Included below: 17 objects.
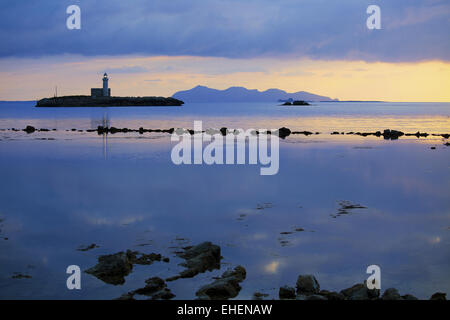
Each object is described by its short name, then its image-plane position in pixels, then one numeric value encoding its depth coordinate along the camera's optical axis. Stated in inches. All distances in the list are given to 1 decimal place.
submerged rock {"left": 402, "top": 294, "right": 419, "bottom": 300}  345.7
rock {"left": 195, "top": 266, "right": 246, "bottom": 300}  362.0
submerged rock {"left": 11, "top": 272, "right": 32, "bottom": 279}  399.5
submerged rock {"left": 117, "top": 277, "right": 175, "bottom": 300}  358.0
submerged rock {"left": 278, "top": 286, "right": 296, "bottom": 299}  362.3
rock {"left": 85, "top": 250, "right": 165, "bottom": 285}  396.5
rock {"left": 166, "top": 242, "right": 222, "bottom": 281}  406.0
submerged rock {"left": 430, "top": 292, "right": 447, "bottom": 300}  353.1
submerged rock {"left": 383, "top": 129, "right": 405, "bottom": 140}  2046.3
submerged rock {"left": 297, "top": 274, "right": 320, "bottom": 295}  368.8
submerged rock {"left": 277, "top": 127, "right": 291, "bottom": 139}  2142.0
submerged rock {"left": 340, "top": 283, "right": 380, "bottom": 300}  350.9
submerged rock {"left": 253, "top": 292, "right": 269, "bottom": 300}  363.3
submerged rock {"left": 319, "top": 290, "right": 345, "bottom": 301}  347.6
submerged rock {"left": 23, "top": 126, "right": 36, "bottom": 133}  2445.9
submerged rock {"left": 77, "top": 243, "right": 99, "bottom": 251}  478.9
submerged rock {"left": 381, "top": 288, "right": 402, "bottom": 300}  346.6
